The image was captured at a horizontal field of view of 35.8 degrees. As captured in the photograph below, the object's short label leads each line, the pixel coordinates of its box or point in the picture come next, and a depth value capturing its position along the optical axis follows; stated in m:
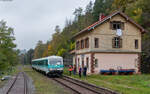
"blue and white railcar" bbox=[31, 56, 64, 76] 29.17
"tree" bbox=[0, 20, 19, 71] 33.31
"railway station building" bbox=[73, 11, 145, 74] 30.00
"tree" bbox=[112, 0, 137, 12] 57.53
